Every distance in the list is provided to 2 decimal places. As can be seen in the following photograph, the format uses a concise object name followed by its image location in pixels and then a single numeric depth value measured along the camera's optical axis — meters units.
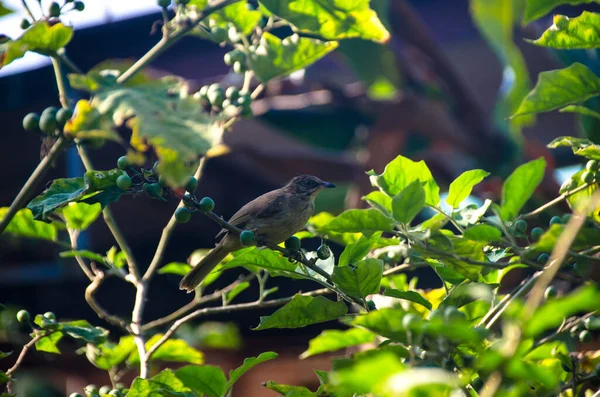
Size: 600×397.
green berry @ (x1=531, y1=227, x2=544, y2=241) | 4.89
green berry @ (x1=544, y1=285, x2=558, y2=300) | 4.92
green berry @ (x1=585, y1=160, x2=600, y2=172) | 4.41
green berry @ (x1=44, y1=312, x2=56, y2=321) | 4.69
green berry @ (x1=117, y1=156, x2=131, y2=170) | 4.21
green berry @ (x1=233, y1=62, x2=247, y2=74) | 5.87
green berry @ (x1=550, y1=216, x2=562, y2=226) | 4.46
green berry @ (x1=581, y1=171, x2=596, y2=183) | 4.41
